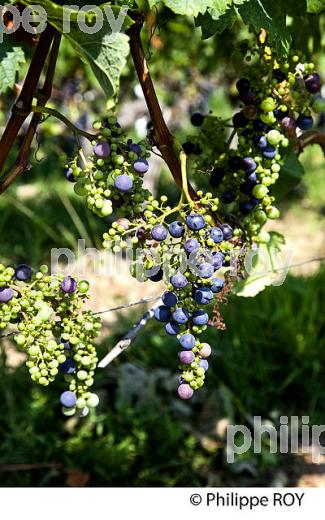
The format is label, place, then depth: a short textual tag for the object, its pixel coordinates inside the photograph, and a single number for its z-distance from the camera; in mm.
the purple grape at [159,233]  1002
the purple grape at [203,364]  1031
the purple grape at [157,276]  1045
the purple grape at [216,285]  1031
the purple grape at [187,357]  1021
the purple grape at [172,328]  1030
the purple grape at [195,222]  995
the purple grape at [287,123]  1125
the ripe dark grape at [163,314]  1032
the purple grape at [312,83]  1114
